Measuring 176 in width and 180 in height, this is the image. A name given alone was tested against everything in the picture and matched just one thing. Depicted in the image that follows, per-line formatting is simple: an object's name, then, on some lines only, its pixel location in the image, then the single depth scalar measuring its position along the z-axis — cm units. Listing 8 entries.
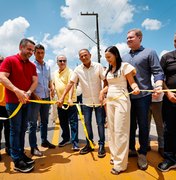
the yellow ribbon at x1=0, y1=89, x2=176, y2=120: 254
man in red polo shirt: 255
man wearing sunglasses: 357
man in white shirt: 308
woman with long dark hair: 249
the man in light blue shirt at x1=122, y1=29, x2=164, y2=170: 264
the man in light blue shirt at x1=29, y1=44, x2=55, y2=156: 322
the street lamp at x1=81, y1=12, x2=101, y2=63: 1364
